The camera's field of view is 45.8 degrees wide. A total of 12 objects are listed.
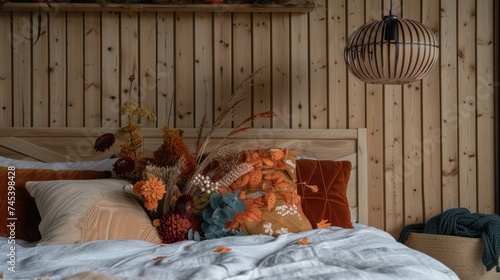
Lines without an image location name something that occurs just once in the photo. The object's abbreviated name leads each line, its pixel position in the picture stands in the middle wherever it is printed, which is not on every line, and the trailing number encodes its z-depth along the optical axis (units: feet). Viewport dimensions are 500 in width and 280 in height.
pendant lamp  9.00
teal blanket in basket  9.50
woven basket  9.71
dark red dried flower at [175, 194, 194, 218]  7.70
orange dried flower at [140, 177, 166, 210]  7.40
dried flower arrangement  7.67
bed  5.39
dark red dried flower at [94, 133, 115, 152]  8.67
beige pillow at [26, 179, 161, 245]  7.13
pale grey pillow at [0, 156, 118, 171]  9.57
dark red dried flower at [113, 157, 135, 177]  8.42
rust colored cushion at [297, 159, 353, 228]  8.97
